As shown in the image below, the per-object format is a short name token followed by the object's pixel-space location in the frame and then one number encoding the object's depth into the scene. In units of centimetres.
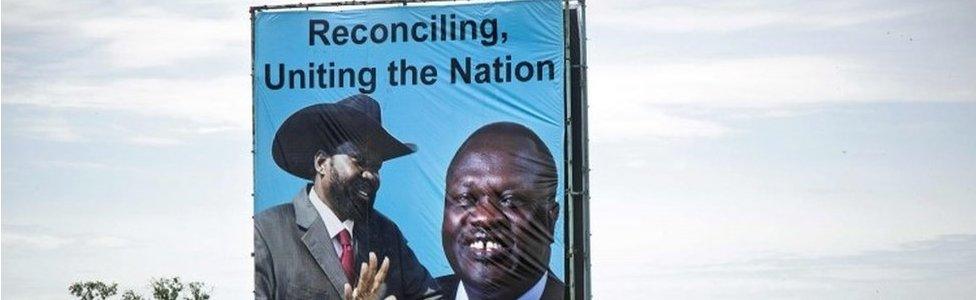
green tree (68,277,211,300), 6744
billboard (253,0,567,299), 4194
